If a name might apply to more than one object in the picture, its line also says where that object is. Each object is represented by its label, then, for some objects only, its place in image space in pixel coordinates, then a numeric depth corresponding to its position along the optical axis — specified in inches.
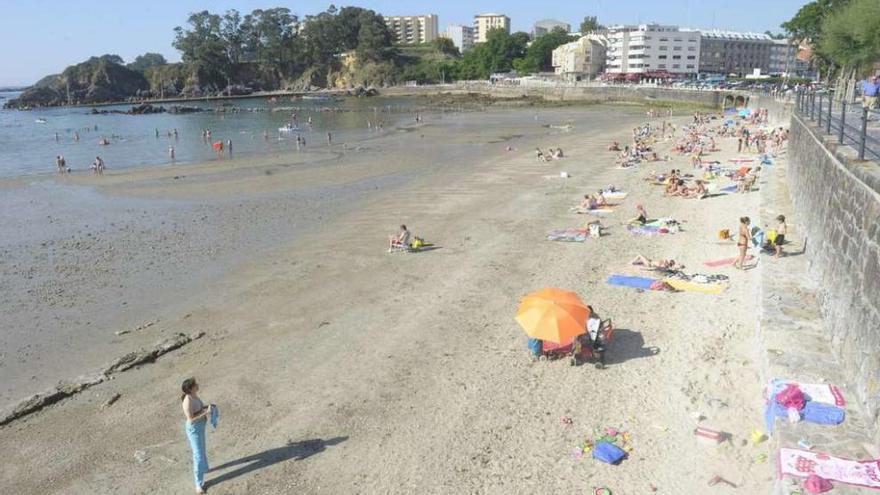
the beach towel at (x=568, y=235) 656.4
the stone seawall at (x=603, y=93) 2810.0
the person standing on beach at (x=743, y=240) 504.7
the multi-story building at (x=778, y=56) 5782.5
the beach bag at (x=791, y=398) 277.3
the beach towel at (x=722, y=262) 535.2
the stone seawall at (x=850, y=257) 276.1
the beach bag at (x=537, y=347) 394.0
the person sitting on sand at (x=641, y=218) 700.0
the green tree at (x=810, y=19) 1818.5
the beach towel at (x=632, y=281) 502.6
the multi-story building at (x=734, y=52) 5467.5
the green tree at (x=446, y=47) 6712.6
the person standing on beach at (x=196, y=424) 282.5
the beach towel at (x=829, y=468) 230.7
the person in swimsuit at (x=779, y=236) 507.5
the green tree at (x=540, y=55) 5664.4
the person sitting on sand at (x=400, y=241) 655.1
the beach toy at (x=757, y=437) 290.4
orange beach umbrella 369.7
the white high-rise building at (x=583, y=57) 5388.8
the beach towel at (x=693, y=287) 476.0
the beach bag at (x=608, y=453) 290.4
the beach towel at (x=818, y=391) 280.2
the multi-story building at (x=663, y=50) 5118.1
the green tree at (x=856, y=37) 1106.1
